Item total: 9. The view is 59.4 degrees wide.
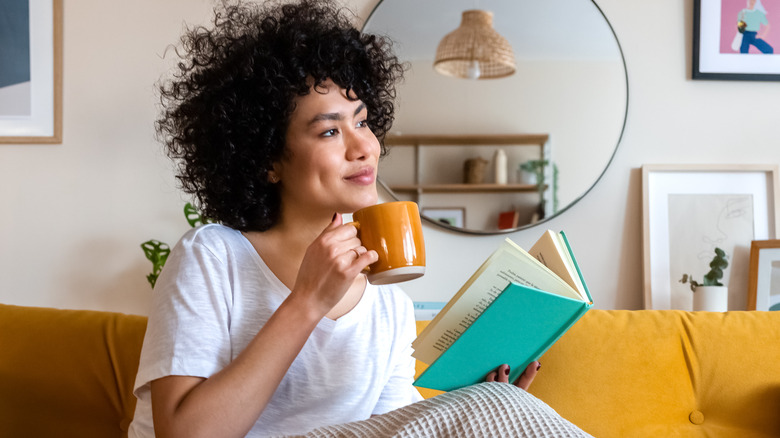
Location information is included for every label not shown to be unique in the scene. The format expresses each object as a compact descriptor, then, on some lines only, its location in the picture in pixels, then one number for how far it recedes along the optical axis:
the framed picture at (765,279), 1.89
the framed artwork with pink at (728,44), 2.02
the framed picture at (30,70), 2.15
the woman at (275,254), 0.96
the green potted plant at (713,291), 1.83
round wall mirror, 2.02
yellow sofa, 1.45
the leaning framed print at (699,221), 1.97
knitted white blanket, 0.85
